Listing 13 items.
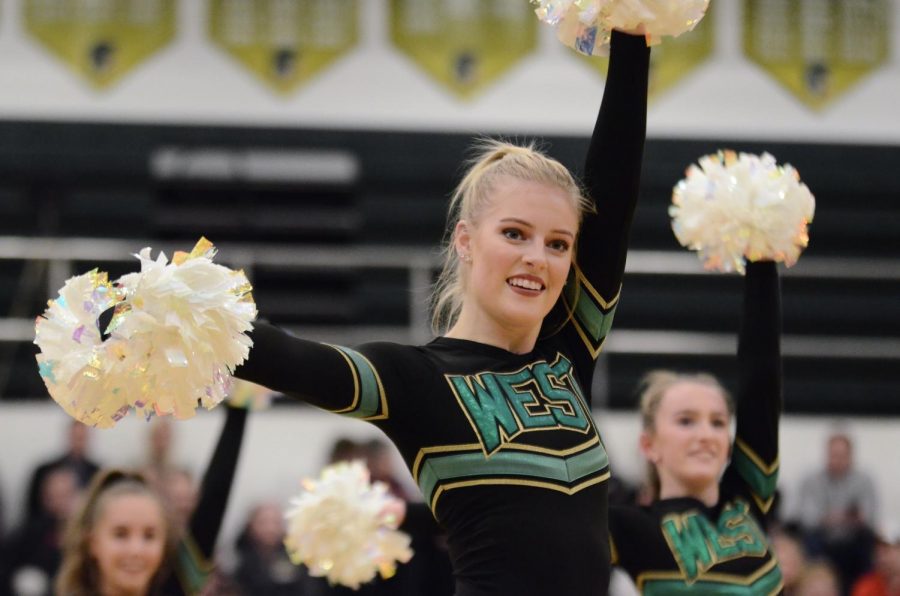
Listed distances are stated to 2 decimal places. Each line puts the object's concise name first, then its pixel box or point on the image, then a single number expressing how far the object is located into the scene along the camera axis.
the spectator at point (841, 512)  12.37
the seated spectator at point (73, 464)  11.45
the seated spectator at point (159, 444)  11.49
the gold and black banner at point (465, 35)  17.05
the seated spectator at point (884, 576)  11.47
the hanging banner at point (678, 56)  17.20
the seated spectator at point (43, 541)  10.62
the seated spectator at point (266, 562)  11.22
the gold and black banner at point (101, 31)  16.59
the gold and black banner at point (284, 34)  16.92
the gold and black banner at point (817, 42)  17.50
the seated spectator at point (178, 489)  10.06
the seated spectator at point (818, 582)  11.26
